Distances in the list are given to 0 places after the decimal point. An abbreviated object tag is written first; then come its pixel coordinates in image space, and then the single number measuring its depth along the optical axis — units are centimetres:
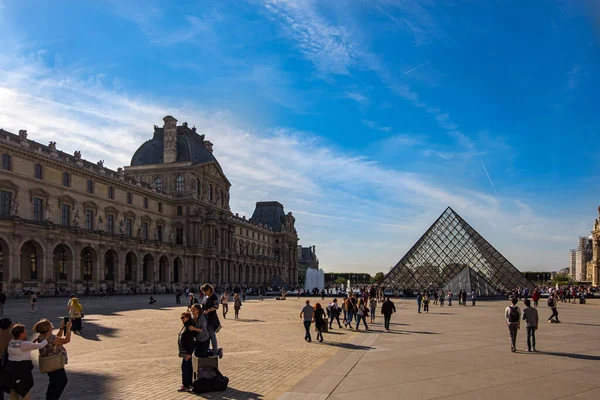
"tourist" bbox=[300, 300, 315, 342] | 1535
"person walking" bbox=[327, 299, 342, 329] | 1952
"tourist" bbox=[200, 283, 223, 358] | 930
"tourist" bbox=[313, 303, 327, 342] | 1538
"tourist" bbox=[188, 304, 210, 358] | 873
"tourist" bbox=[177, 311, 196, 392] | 864
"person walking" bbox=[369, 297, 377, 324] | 2236
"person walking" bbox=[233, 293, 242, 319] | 2427
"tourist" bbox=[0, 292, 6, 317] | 2255
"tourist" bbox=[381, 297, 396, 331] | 1877
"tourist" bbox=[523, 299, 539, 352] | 1291
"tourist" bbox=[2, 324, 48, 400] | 640
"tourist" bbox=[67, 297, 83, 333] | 1647
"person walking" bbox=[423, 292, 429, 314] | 2896
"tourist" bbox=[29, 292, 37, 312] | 2484
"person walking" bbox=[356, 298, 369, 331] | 1887
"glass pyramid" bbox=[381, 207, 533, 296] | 5266
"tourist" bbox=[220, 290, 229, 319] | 2476
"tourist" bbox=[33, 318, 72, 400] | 667
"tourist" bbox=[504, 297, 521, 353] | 1295
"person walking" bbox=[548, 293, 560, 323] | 2110
